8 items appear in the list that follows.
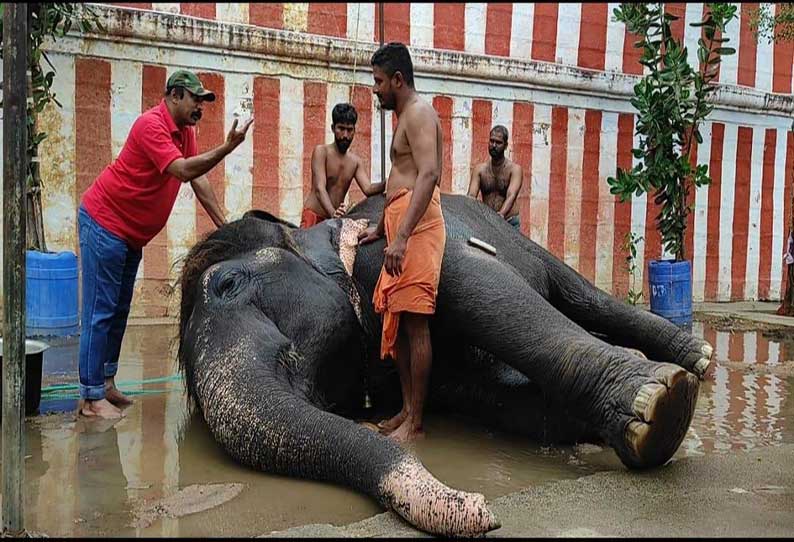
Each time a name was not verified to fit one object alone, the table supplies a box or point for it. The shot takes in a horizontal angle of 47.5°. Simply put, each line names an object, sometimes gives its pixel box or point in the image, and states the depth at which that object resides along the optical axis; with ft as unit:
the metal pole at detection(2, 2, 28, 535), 8.42
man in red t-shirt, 14.90
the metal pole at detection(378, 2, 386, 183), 27.38
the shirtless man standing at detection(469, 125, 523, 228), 27.61
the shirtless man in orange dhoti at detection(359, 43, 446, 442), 13.12
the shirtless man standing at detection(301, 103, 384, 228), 22.41
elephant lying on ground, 10.17
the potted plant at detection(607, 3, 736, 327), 29.60
